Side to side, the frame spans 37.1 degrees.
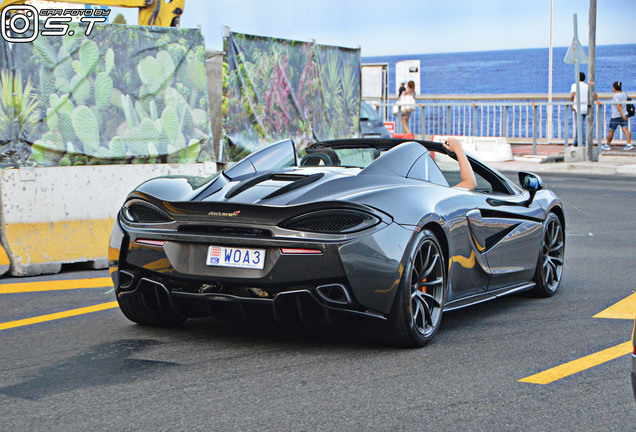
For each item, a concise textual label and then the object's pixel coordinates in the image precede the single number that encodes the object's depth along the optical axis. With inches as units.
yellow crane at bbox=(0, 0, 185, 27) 551.5
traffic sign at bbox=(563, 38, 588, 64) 854.5
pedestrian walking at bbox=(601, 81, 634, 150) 946.8
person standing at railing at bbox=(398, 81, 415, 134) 1054.4
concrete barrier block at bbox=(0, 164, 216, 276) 322.3
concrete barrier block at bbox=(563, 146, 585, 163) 896.5
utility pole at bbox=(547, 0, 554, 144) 1015.1
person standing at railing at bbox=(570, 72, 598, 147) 911.7
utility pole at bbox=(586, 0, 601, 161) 866.8
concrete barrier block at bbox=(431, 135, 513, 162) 937.5
